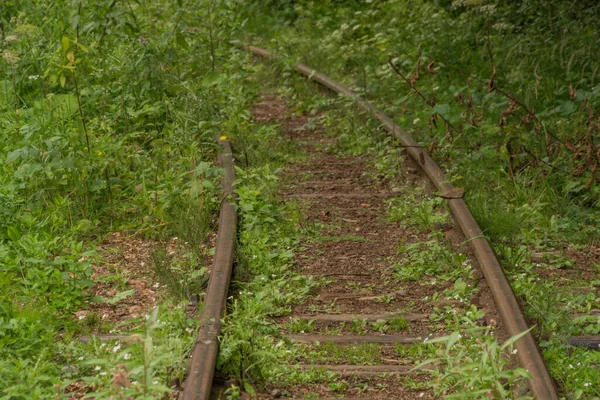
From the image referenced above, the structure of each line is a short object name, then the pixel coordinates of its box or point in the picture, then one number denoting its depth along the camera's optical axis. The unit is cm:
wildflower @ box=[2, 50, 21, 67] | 1394
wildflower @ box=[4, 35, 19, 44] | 1442
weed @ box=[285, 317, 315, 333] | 933
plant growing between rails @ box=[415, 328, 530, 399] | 717
